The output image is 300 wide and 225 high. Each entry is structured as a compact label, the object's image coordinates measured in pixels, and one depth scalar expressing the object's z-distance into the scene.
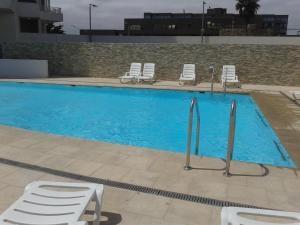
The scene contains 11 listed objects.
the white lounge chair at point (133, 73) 10.55
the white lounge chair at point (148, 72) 10.56
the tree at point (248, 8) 33.09
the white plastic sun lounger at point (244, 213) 1.75
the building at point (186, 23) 30.50
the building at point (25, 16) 21.68
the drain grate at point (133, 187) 2.63
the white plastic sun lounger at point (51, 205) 1.78
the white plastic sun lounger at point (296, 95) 7.58
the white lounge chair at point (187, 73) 10.30
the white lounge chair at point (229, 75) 9.66
